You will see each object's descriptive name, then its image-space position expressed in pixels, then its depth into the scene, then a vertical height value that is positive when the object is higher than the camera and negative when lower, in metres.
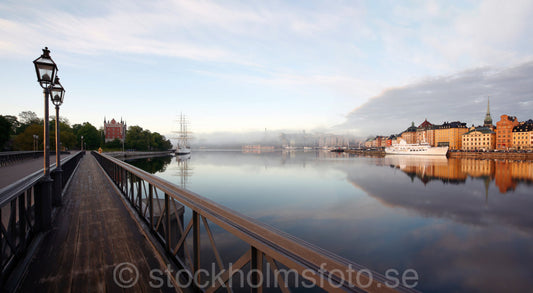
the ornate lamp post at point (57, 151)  6.55 -0.21
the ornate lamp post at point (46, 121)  4.62 +0.49
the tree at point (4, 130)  40.56 +2.41
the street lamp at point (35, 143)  45.70 +0.11
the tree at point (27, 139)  48.00 +1.03
